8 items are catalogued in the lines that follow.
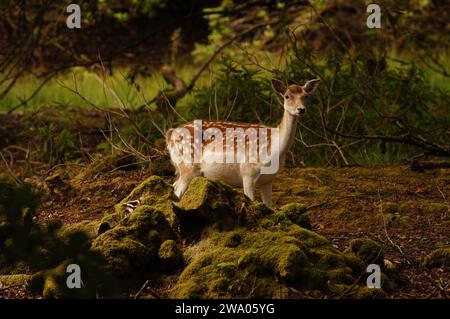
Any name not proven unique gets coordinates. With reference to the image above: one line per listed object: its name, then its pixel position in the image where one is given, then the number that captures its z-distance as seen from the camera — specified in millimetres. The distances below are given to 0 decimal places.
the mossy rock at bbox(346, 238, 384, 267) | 9689
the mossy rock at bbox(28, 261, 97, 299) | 6911
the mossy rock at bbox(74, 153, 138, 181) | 14354
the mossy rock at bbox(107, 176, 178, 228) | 10765
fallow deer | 11384
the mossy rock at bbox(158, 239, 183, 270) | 9652
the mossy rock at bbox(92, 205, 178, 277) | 9466
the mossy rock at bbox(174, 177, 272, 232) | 9794
